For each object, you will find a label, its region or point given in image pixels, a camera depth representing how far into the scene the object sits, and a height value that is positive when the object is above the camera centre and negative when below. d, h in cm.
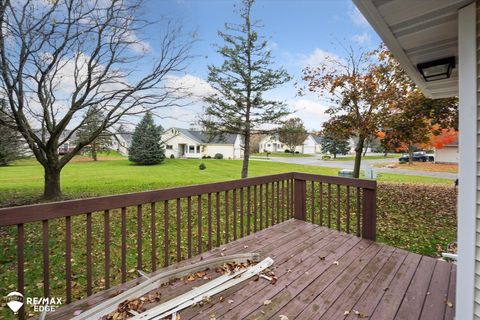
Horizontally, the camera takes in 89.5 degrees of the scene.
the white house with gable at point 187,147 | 3291 +126
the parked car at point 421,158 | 2744 -46
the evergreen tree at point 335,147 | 3801 +121
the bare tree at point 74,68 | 582 +255
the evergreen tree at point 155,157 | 2176 -5
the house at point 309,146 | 5133 +202
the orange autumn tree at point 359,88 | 757 +220
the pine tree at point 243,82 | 969 +300
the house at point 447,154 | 2341 -5
